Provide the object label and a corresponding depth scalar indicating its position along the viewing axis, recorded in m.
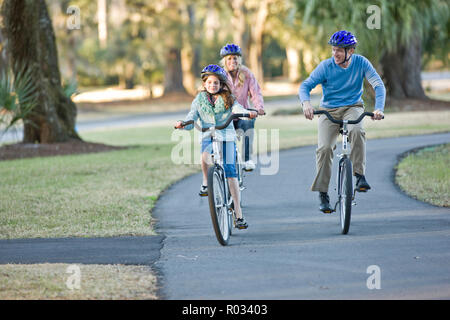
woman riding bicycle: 19.34
